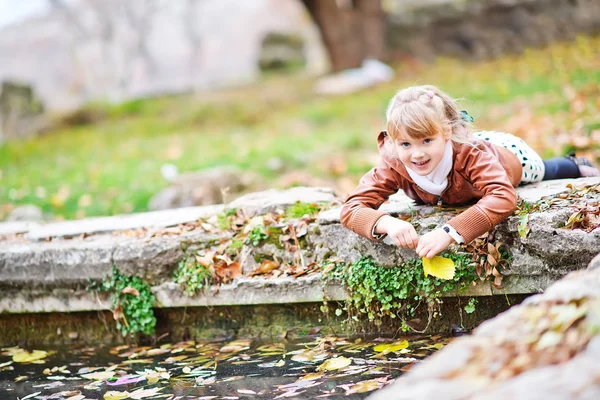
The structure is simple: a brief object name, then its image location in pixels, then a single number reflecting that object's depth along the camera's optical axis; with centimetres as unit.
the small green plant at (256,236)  326
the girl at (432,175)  256
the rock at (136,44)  2414
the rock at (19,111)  1282
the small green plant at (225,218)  343
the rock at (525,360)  132
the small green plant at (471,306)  281
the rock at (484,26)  1229
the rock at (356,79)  1140
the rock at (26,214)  604
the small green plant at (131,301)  341
